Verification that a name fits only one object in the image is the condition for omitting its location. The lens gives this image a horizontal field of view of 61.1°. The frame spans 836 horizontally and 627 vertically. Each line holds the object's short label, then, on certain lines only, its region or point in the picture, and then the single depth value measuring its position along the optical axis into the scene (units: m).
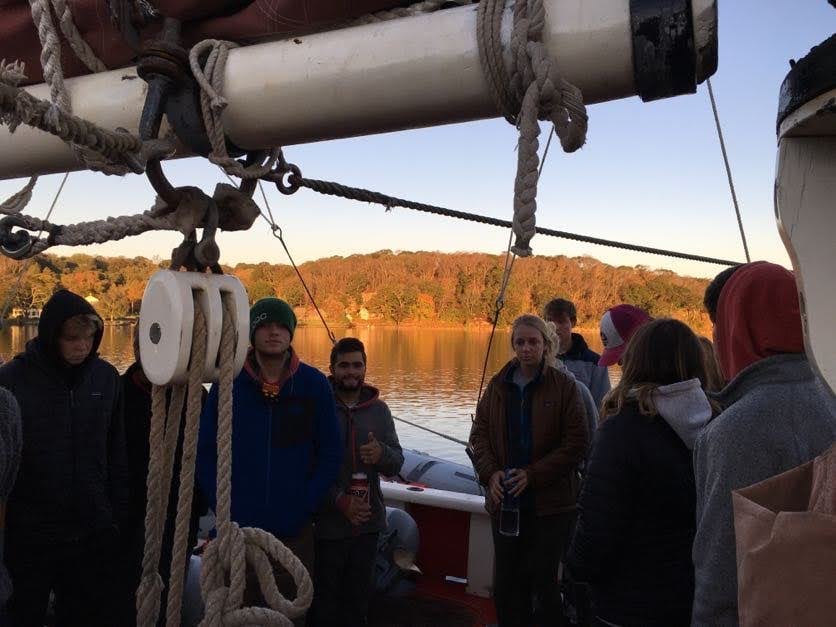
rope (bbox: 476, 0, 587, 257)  1.12
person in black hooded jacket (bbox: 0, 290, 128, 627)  2.48
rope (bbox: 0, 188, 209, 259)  1.34
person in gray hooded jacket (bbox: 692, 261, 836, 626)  1.35
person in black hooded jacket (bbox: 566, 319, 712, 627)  1.84
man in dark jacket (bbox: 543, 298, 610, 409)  4.07
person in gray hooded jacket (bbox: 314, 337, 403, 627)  2.98
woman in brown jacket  2.97
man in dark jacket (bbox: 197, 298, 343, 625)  2.63
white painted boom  1.13
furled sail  1.37
